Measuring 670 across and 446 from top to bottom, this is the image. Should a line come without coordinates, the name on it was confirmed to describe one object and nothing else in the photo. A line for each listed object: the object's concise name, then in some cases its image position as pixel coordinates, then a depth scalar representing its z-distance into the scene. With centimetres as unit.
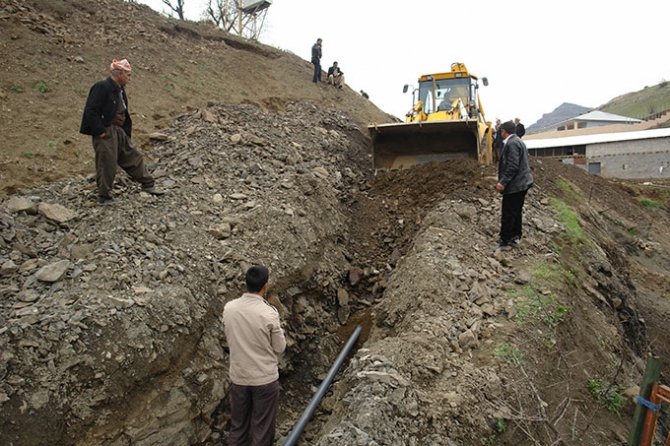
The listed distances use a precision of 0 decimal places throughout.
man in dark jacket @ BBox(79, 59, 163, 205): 482
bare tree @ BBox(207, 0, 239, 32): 2356
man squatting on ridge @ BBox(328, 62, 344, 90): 1390
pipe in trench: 401
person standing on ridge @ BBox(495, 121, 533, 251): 554
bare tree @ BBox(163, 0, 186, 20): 2136
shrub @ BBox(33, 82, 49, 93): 718
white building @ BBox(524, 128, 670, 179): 2109
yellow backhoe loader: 884
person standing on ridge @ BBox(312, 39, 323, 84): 1333
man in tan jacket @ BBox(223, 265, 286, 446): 343
